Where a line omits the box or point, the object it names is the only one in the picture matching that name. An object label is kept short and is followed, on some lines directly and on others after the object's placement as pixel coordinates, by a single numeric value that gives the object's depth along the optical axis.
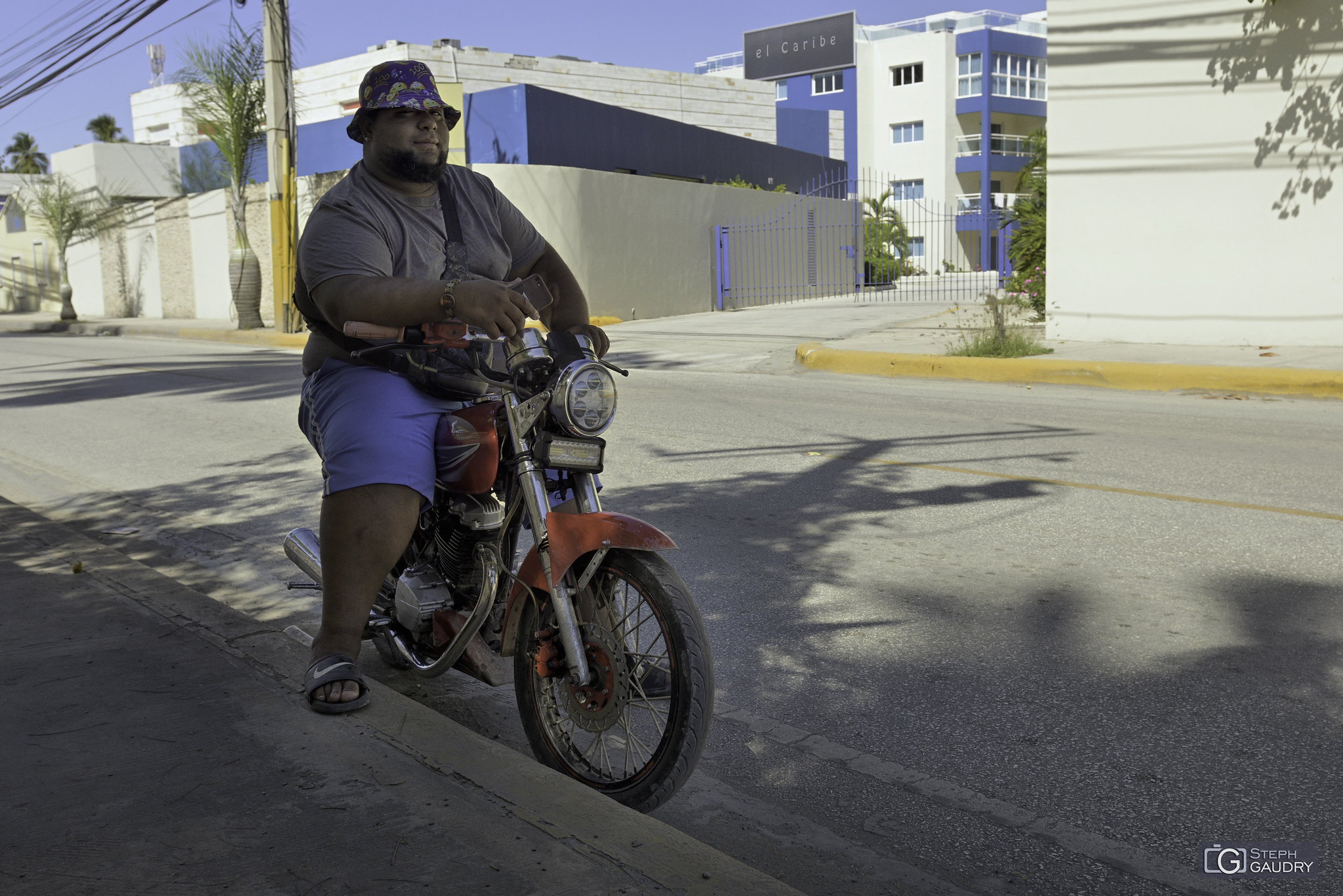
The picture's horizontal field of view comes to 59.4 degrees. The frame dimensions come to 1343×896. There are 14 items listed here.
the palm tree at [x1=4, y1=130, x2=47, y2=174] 67.31
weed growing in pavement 12.33
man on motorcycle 3.01
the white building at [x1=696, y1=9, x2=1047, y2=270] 58.38
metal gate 29.23
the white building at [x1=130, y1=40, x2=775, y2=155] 34.12
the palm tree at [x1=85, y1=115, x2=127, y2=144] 66.50
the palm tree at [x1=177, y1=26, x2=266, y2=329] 22.70
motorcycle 2.72
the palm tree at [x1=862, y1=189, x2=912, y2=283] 39.31
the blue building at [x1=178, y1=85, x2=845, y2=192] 24.19
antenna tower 68.54
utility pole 19.61
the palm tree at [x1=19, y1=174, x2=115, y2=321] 32.31
